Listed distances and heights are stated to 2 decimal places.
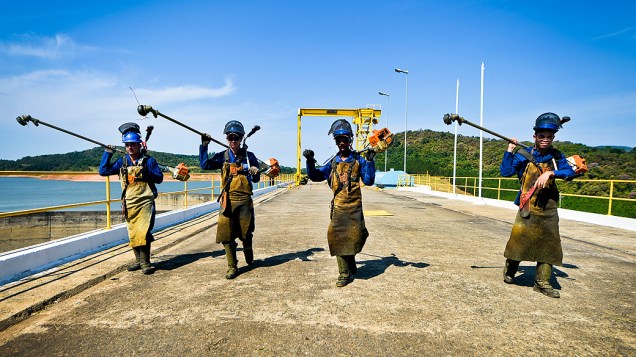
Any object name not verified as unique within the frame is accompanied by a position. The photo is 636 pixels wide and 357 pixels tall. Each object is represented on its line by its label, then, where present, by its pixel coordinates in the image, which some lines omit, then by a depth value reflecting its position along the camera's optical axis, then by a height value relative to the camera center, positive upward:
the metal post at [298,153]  32.75 +0.86
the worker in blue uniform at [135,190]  4.75 -0.41
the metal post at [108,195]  5.77 -0.59
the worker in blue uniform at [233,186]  4.59 -0.33
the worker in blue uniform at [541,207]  3.90 -0.49
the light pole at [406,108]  34.41 +5.33
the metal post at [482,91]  17.89 +3.74
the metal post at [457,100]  23.08 +4.13
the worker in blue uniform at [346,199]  4.23 -0.44
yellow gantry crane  29.23 +4.09
